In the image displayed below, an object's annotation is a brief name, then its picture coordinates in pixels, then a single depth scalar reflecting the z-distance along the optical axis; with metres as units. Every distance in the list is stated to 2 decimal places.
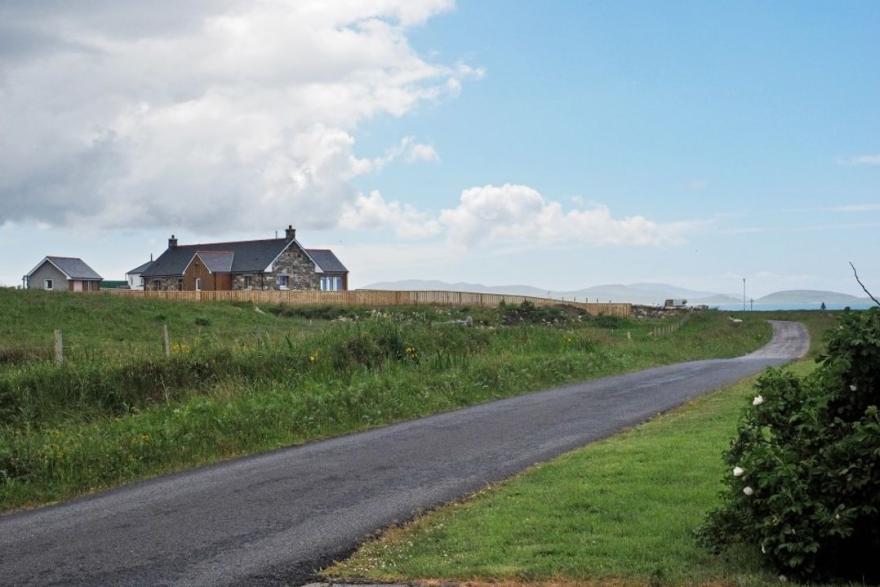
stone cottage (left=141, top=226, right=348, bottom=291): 88.75
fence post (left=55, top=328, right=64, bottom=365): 19.15
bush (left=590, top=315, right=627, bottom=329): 63.99
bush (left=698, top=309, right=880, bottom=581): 6.55
